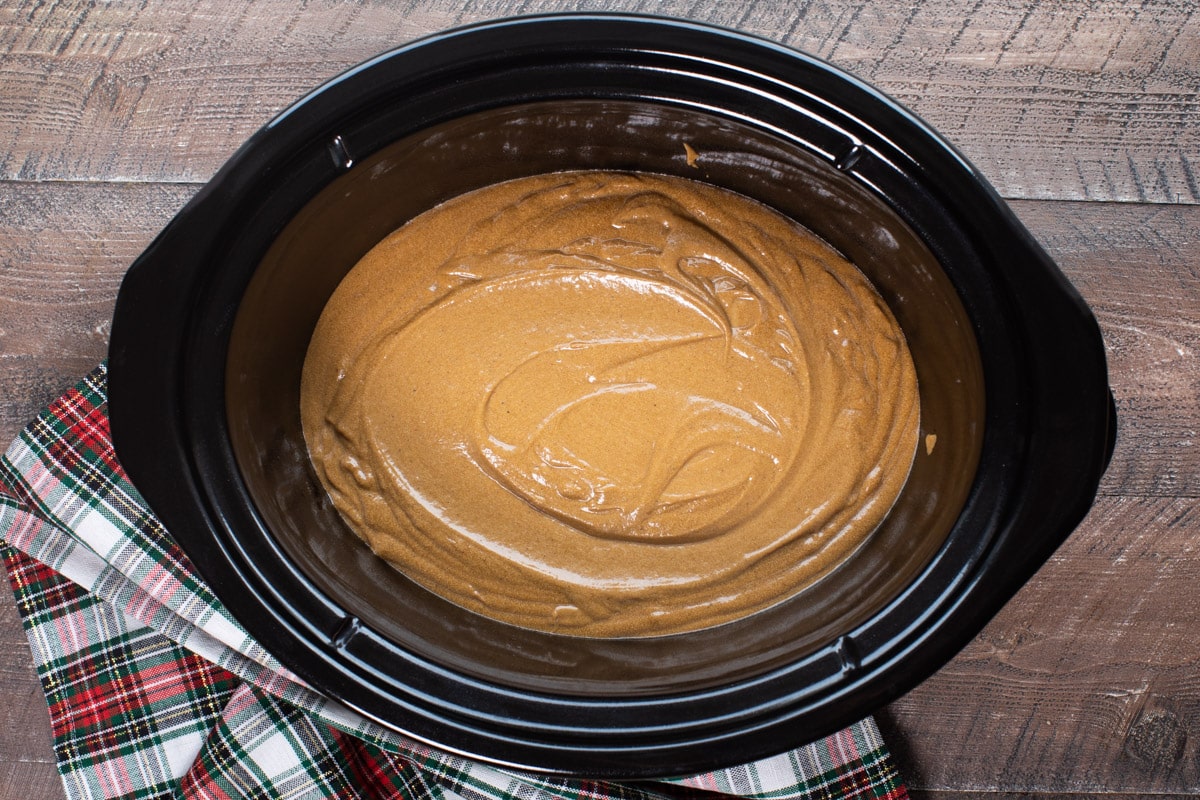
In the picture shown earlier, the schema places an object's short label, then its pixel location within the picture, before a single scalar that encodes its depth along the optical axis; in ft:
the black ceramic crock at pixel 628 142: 2.88
